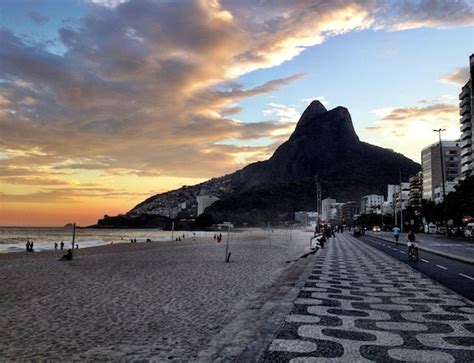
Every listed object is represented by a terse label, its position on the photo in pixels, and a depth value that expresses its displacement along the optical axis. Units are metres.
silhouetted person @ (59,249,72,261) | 32.50
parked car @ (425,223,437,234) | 93.12
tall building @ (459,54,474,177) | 107.12
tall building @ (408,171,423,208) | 175.10
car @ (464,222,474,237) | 62.36
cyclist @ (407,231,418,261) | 25.09
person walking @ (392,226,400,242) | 45.30
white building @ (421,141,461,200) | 152.12
